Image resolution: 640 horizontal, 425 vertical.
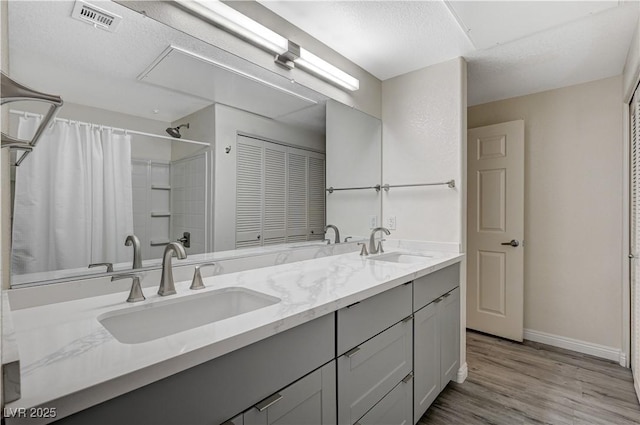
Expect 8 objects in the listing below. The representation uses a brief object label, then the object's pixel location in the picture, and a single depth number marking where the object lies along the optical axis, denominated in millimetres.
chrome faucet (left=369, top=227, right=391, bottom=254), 2180
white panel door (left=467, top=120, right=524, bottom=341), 2793
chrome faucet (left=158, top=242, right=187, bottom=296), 1102
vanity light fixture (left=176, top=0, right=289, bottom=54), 1322
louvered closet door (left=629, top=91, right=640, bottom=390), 1928
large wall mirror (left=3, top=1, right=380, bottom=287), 994
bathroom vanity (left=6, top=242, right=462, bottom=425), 624
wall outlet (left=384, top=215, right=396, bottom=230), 2490
